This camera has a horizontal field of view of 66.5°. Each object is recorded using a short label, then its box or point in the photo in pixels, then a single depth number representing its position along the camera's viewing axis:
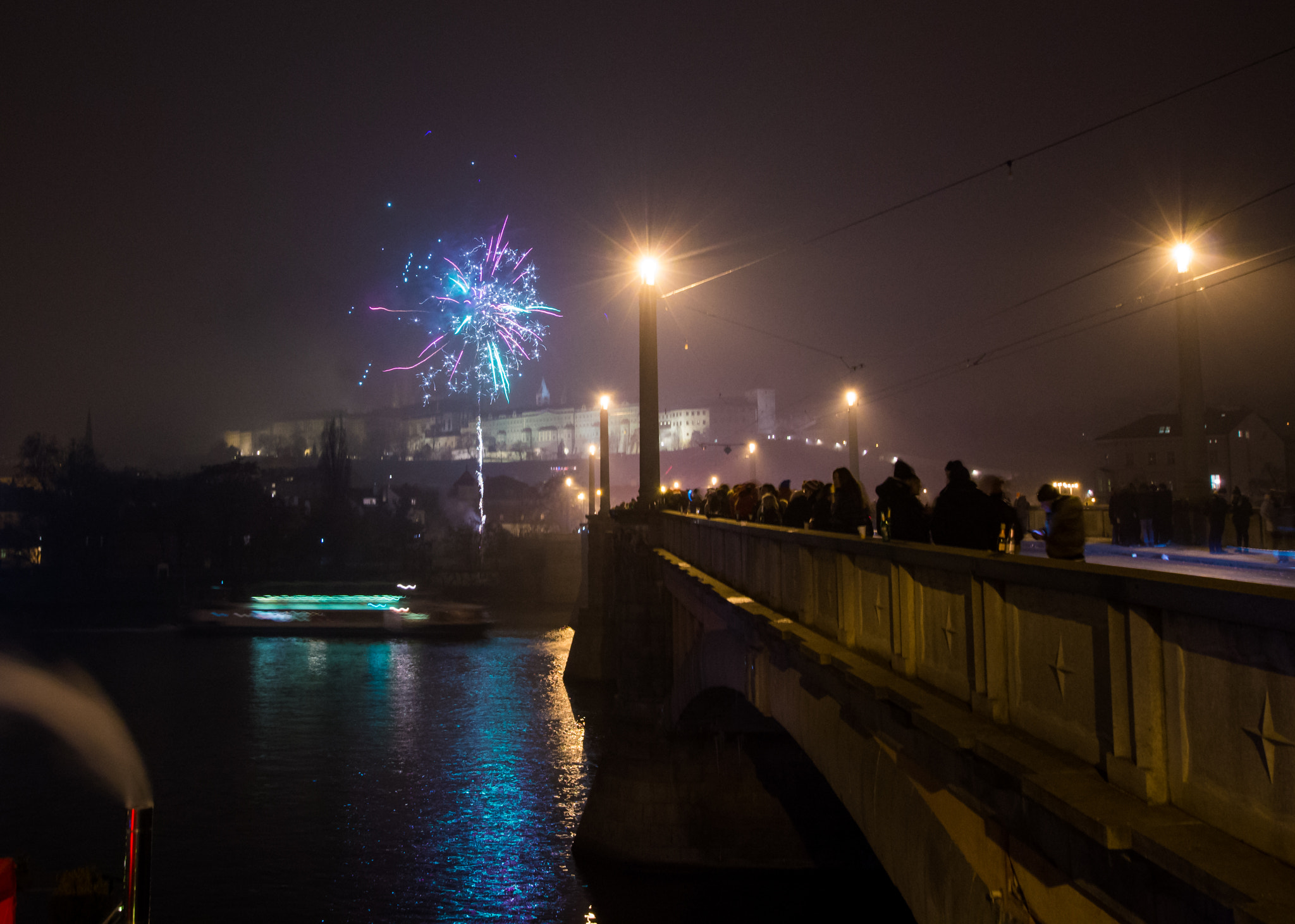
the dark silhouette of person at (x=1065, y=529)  6.76
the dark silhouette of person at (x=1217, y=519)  16.53
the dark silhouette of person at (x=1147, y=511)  18.86
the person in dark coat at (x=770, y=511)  13.30
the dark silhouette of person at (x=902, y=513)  7.01
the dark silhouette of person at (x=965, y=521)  6.26
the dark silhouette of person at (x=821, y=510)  10.36
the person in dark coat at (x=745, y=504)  14.83
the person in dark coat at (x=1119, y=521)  18.55
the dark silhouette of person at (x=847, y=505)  9.18
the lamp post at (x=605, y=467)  36.50
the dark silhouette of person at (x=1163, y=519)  18.58
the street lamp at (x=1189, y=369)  16.25
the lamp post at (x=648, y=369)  16.64
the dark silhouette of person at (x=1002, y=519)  6.35
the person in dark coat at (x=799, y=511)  11.28
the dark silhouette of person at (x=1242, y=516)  16.16
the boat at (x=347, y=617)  62.66
